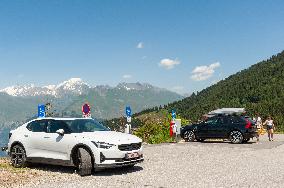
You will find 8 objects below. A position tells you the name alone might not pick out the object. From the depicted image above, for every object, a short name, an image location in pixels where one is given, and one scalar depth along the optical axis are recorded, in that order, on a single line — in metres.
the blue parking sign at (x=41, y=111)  19.70
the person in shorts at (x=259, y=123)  36.19
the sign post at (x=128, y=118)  24.17
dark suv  24.92
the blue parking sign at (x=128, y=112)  24.50
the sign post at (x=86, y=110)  19.58
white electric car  12.27
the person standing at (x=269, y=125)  27.92
